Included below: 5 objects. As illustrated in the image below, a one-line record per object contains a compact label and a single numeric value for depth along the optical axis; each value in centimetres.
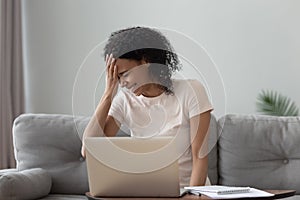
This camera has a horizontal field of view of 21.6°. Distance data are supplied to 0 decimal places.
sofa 439
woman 333
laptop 304
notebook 301
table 303
